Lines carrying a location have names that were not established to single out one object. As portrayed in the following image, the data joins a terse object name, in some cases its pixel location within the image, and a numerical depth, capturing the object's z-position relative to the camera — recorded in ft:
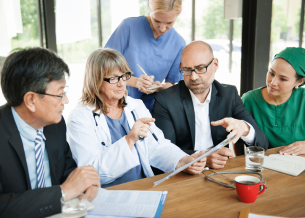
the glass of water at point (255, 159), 5.34
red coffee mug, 4.01
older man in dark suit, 3.88
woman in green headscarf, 7.41
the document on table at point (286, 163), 5.29
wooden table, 3.90
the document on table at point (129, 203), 3.80
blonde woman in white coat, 5.55
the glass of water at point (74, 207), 3.33
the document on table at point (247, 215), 3.74
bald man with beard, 7.26
